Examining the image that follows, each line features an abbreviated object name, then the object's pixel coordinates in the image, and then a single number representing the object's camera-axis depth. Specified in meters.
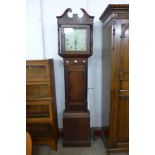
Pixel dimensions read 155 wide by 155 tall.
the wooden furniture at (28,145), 1.23
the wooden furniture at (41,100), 1.76
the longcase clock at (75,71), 1.74
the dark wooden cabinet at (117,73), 1.56
